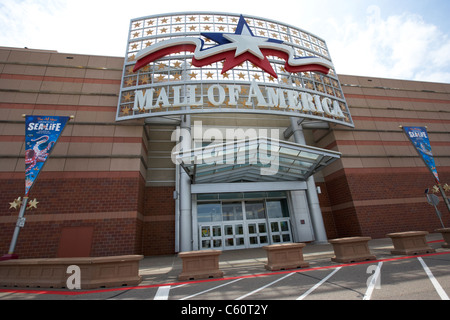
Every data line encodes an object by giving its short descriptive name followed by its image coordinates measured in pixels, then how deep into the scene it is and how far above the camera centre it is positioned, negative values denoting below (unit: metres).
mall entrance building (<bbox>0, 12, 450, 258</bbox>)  13.16 +6.15
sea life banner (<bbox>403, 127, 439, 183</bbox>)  14.43 +5.39
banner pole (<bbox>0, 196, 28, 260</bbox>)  8.60 +0.67
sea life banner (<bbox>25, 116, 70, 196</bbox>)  10.23 +5.29
